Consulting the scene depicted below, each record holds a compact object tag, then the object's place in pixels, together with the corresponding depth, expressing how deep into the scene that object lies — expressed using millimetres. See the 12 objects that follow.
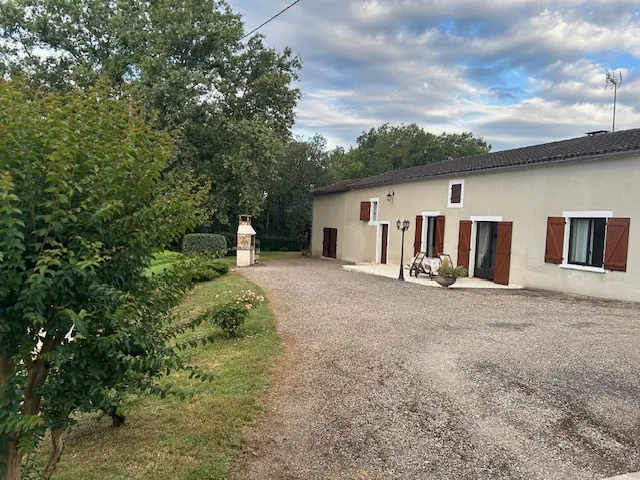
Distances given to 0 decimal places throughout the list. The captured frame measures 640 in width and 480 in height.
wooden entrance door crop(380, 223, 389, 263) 20641
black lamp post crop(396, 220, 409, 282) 14008
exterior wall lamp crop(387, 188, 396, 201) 19875
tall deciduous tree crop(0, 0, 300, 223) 19594
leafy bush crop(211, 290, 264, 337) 6508
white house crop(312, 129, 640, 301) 10695
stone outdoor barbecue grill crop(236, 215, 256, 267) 17828
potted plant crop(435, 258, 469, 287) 12375
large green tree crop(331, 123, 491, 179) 42094
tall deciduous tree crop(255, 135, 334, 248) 29812
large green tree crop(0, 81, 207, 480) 1787
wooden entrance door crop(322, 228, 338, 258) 24986
